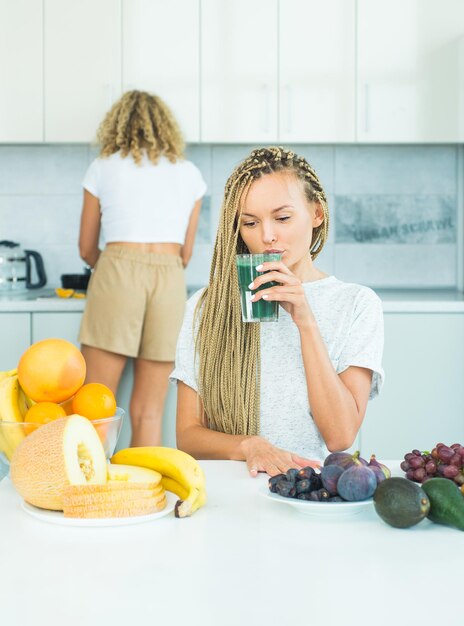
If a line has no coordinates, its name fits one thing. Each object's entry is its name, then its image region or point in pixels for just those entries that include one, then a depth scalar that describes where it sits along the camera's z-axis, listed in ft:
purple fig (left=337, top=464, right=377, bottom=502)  3.75
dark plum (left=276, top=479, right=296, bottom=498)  3.87
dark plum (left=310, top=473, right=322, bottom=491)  3.89
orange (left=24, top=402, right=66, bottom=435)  4.31
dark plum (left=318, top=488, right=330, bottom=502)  3.82
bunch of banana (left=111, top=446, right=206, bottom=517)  3.88
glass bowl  4.28
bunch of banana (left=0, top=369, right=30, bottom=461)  4.30
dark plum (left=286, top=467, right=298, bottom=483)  3.92
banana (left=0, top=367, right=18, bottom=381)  4.77
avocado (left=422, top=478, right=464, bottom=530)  3.67
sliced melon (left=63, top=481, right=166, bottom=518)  3.75
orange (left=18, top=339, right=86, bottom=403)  4.36
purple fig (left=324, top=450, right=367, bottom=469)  3.84
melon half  3.76
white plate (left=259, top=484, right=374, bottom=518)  3.76
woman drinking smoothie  5.53
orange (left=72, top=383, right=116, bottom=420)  4.37
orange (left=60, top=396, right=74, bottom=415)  4.55
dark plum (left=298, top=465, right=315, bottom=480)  3.91
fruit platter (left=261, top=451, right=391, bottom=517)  3.76
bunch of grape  4.03
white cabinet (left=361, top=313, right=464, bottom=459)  10.66
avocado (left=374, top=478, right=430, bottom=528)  3.63
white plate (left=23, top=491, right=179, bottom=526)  3.73
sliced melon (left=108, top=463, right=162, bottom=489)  3.87
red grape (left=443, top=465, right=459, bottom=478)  4.02
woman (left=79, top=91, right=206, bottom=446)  10.10
